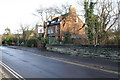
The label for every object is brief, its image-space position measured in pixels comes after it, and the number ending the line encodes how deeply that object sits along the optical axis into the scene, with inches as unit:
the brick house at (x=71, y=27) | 799.5
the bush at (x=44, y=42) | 1006.9
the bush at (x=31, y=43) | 1254.9
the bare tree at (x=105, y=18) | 658.4
